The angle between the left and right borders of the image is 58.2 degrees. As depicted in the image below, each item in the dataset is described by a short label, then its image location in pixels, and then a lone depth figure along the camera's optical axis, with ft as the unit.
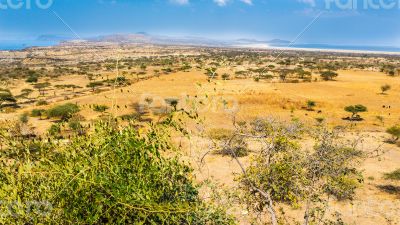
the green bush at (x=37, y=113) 105.40
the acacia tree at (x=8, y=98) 121.47
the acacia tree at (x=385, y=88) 150.41
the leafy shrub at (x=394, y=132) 79.97
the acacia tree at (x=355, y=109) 107.61
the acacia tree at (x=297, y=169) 28.86
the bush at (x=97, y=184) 16.93
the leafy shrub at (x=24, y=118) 92.17
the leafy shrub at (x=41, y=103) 120.85
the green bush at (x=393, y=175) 58.08
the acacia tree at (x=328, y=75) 188.34
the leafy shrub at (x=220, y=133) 76.45
